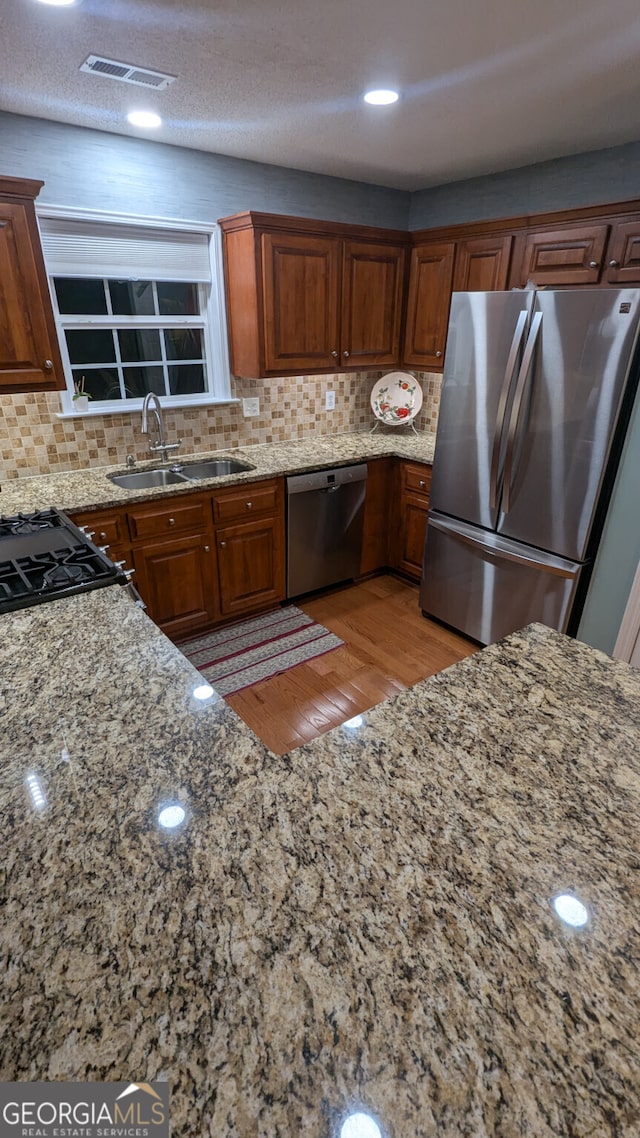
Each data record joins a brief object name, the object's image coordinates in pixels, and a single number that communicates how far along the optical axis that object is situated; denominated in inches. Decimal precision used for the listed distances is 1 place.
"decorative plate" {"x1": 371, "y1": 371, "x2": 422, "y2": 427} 152.0
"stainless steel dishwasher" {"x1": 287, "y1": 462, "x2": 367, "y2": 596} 125.3
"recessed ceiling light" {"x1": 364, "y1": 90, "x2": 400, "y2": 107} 80.7
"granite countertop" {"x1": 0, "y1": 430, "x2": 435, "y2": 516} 97.7
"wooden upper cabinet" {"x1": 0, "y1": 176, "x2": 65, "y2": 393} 83.5
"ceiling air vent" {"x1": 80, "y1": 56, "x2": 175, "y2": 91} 70.8
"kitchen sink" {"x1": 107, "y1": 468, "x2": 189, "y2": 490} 117.1
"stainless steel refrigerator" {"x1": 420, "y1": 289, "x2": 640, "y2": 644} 86.4
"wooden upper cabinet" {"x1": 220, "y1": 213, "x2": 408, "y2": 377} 115.3
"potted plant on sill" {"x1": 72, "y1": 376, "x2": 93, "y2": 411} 111.9
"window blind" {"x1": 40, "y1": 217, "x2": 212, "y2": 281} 104.7
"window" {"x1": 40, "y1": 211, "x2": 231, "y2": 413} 108.3
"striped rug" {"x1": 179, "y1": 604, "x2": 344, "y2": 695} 110.1
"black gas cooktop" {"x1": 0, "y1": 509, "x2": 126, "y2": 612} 60.7
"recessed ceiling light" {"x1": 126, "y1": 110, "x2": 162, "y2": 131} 90.8
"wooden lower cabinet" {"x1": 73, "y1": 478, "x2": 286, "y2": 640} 103.9
